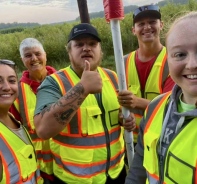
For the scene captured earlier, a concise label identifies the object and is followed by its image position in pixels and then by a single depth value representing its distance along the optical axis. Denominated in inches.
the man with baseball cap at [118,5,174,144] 109.6
